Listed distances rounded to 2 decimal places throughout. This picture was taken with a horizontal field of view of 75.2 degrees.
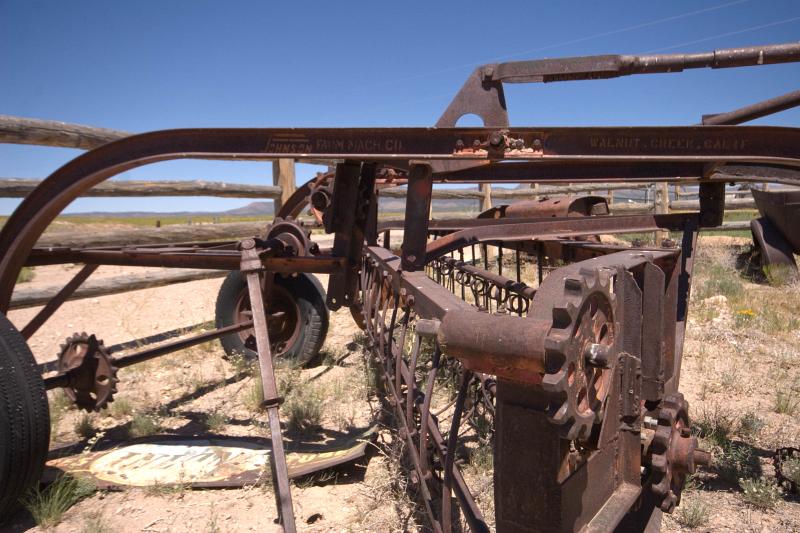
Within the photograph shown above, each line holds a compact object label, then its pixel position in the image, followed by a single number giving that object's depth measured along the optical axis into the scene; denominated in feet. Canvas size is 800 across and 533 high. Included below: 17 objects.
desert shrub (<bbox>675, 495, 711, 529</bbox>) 7.27
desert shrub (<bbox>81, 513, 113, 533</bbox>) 7.43
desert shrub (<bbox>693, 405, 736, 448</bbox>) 9.57
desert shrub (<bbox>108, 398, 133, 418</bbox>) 12.01
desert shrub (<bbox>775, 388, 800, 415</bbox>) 10.76
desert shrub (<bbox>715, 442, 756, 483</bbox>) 8.51
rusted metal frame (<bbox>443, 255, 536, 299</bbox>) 7.17
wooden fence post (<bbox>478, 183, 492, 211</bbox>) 34.73
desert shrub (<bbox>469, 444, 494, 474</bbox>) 8.82
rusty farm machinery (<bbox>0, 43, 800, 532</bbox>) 3.61
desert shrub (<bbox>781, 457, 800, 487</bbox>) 7.91
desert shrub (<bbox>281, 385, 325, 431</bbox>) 11.23
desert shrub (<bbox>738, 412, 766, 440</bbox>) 9.82
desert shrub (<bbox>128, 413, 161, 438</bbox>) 11.00
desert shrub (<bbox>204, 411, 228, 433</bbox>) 11.30
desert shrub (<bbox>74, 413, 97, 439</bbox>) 10.98
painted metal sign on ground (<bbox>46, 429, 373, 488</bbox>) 8.95
